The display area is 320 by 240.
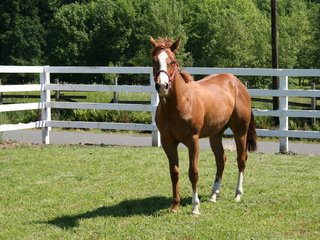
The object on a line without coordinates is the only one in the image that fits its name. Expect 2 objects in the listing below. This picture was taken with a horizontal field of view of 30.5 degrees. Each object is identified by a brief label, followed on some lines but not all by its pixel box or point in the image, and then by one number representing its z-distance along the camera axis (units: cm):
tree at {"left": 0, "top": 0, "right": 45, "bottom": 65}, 6756
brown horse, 631
